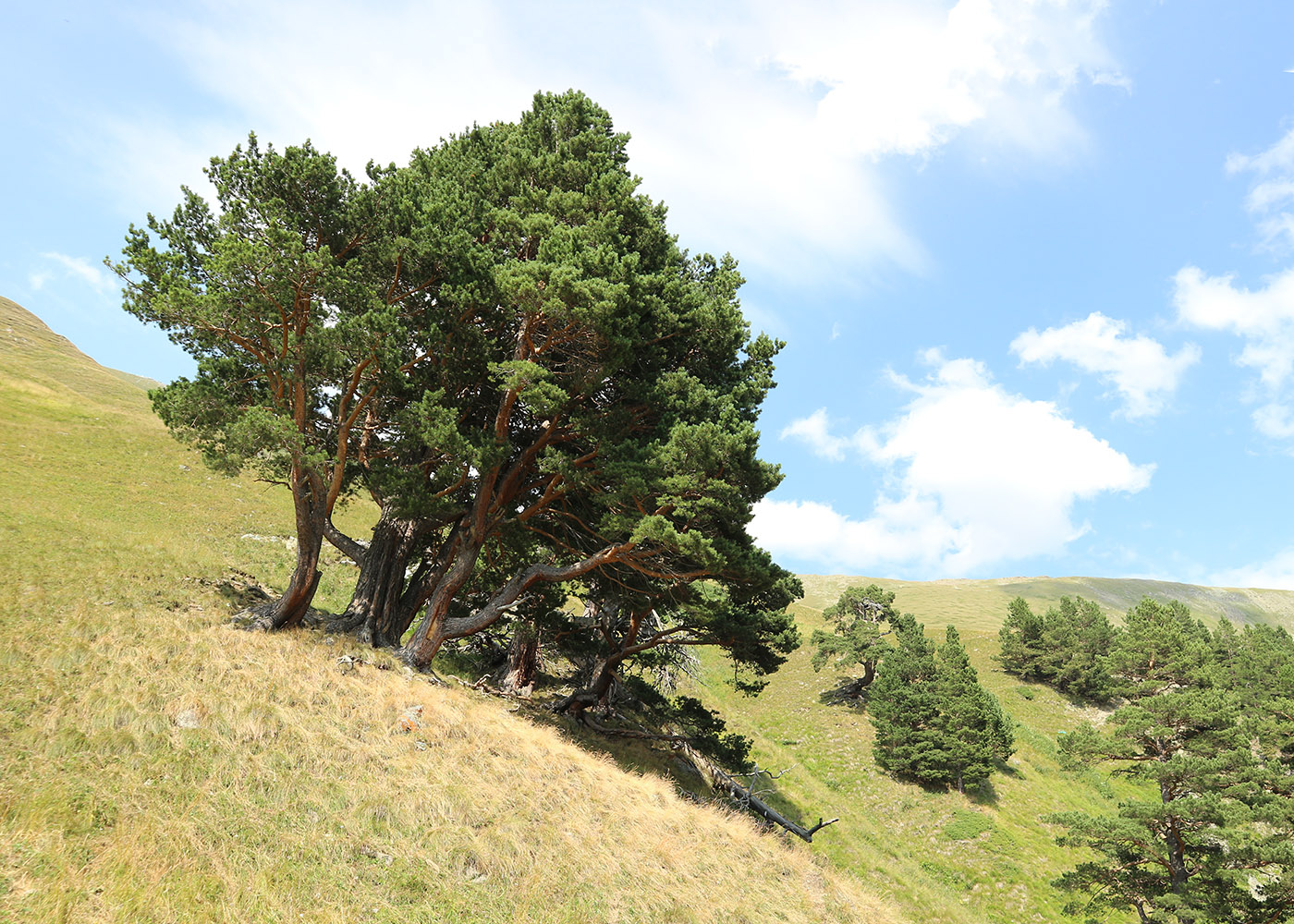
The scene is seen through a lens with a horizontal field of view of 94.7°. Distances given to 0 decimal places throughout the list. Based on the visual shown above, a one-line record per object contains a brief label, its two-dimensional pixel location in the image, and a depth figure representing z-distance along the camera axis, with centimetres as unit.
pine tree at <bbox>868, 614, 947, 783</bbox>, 3644
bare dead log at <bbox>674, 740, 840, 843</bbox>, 1875
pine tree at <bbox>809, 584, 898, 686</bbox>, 4609
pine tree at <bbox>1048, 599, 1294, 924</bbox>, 2020
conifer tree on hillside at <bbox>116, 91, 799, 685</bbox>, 1299
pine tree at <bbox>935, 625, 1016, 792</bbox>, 3538
